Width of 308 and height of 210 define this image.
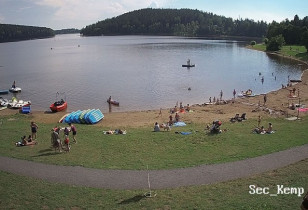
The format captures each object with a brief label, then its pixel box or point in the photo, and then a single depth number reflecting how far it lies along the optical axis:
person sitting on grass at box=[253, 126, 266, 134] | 27.17
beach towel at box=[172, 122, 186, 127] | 34.12
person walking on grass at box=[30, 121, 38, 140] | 25.72
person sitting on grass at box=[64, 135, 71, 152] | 22.88
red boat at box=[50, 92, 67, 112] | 47.91
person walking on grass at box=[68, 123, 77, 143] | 24.96
